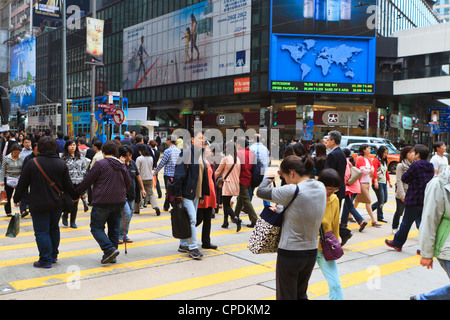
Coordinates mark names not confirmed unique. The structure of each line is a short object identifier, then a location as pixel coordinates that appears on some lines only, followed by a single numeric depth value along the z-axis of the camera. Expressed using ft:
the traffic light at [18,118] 44.57
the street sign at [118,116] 57.88
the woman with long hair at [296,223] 11.39
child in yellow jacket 13.00
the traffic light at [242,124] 93.94
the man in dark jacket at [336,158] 23.93
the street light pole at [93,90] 72.54
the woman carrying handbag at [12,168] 30.96
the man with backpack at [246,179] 28.50
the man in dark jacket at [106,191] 19.35
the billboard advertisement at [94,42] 66.54
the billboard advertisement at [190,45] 137.54
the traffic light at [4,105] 23.68
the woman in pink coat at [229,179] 28.48
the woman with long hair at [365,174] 30.04
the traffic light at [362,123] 101.87
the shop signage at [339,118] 134.31
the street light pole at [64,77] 67.05
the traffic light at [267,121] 97.57
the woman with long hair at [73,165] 28.07
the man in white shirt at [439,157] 28.71
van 80.07
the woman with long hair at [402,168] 25.96
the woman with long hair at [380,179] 31.27
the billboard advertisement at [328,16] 128.06
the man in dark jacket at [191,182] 20.81
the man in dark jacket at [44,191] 18.71
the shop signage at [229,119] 150.20
